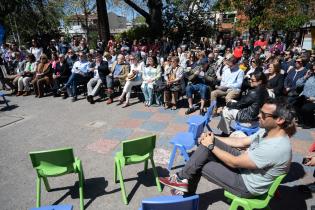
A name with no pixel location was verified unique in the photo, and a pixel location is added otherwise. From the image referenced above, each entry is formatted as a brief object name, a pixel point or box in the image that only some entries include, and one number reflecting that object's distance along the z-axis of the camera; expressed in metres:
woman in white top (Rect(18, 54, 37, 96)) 9.44
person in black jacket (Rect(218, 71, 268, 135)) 4.68
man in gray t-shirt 2.53
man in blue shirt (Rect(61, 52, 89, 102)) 8.52
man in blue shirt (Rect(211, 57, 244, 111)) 6.45
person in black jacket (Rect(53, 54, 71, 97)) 8.98
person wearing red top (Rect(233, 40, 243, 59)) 11.16
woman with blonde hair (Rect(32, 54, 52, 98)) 8.98
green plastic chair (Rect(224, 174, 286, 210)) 2.64
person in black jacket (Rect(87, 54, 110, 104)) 8.12
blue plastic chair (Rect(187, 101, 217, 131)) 4.47
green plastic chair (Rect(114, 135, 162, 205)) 3.40
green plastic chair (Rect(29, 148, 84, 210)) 3.21
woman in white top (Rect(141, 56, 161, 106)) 7.52
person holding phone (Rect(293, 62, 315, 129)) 5.72
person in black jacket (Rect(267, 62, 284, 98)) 6.23
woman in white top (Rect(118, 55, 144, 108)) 7.82
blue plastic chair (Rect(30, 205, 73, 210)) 2.43
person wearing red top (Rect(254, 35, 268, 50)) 12.36
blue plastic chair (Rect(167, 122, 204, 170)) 3.88
